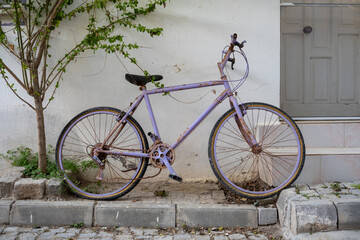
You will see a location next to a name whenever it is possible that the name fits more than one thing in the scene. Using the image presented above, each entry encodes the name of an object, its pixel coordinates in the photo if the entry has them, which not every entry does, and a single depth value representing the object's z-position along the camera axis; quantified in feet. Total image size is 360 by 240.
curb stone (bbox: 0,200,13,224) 15.16
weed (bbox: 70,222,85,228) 15.04
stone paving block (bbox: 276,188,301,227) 14.60
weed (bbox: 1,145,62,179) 16.35
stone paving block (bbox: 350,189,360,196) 14.80
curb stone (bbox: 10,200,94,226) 15.16
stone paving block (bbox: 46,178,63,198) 15.67
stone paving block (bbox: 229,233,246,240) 14.24
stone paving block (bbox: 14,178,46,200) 15.55
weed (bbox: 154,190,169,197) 16.42
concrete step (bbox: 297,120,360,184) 16.15
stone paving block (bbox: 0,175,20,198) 15.72
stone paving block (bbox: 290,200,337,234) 13.91
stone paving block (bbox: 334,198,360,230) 13.96
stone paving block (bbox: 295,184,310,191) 15.55
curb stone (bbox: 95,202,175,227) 15.05
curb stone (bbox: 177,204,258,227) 15.05
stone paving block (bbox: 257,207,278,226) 15.14
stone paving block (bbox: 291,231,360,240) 13.71
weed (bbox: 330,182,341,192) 15.24
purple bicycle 15.70
